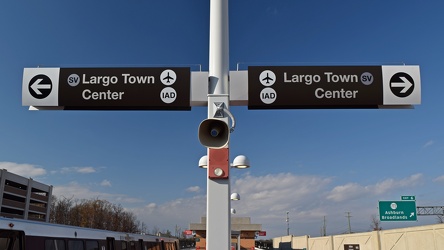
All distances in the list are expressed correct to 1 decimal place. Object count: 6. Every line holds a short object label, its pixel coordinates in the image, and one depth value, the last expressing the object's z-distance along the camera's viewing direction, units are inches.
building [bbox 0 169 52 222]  3319.4
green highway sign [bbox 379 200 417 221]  1162.6
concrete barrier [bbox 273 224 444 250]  826.8
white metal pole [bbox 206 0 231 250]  185.2
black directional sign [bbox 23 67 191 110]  210.1
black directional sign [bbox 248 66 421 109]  207.3
